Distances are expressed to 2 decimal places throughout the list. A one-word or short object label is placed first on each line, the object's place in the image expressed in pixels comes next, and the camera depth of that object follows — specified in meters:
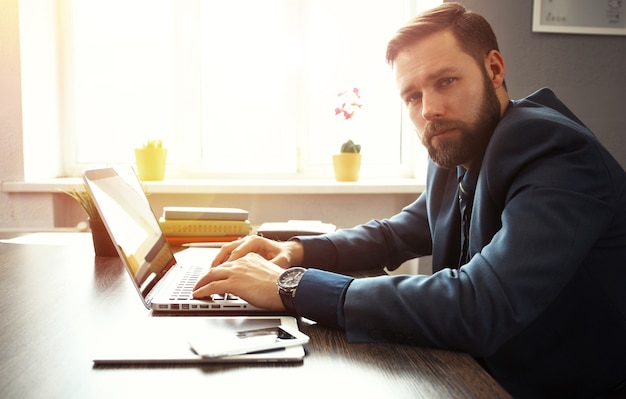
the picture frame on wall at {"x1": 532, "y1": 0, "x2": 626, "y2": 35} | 2.46
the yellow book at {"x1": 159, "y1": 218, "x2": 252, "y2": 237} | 1.73
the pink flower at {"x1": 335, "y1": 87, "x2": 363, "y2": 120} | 2.68
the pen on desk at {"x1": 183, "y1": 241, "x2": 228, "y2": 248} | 1.71
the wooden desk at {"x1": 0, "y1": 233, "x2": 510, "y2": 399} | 0.64
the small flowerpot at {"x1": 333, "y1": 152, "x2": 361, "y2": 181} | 2.63
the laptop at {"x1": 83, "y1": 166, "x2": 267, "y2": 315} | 0.96
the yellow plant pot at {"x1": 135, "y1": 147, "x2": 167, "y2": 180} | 2.58
